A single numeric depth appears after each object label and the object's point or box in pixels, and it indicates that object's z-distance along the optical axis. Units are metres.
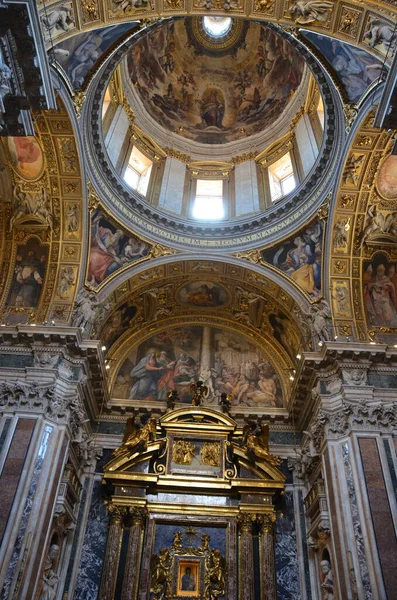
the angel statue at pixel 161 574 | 13.39
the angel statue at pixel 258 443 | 15.50
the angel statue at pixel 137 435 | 15.45
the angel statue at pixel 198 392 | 16.92
